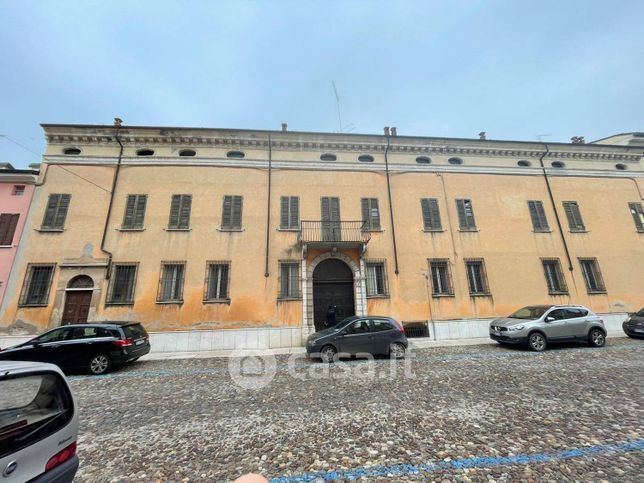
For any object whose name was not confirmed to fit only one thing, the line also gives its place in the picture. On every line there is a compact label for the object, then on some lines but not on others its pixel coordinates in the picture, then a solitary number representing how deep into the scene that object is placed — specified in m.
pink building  12.39
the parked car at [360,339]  9.42
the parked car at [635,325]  12.17
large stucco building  12.62
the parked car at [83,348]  8.34
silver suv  10.27
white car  2.20
